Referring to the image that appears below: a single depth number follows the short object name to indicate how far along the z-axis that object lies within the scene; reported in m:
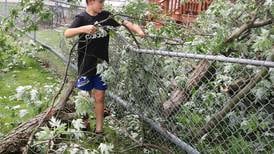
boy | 2.71
